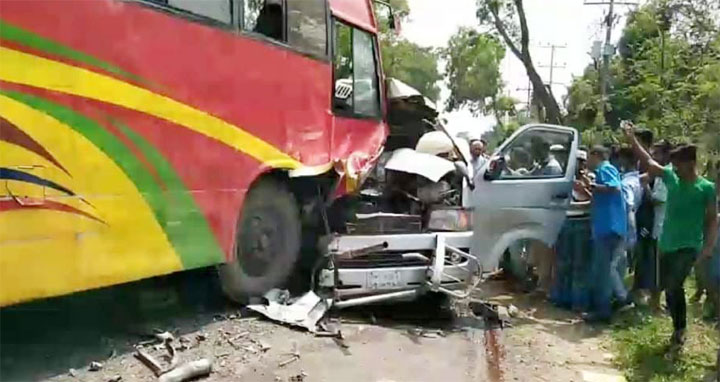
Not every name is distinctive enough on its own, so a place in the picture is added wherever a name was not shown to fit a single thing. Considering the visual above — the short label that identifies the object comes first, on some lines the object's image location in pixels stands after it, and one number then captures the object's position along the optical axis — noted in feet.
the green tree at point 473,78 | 144.97
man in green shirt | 21.89
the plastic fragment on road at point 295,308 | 21.65
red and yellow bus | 15.56
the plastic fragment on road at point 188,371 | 16.66
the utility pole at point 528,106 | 156.99
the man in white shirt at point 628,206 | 26.71
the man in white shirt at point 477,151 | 33.58
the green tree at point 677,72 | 48.21
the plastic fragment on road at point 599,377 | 20.44
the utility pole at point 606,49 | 100.73
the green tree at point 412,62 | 123.76
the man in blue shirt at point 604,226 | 25.91
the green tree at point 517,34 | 88.79
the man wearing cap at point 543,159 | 27.40
